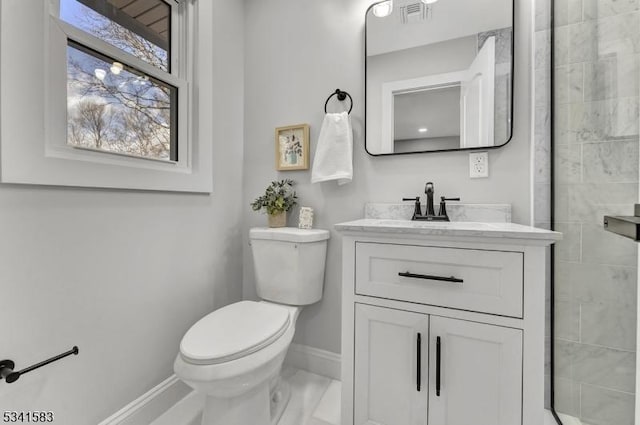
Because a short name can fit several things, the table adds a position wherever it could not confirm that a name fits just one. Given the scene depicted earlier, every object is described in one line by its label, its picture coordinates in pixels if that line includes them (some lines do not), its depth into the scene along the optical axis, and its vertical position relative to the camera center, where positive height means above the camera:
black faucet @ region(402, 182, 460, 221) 1.34 -0.01
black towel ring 1.59 +0.64
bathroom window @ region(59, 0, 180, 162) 1.09 +0.57
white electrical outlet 1.34 +0.21
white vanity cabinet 0.90 -0.40
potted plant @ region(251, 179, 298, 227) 1.65 +0.02
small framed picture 1.69 +0.37
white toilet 0.98 -0.49
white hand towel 1.52 +0.31
